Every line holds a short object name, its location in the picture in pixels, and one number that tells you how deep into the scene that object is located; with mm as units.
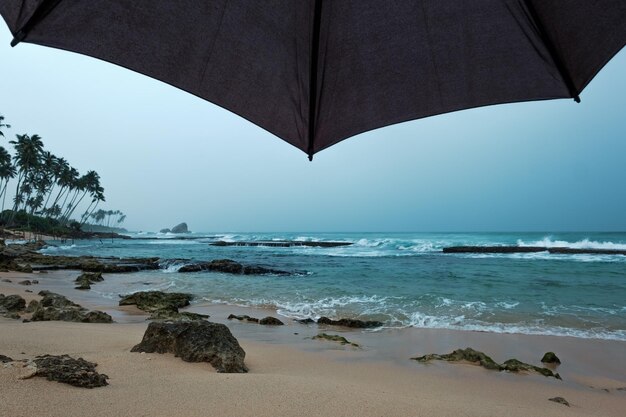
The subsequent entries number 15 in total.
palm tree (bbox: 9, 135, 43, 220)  54219
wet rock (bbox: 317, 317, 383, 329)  10031
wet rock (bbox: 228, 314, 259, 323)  10311
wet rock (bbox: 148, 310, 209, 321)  9488
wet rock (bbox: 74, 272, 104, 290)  15361
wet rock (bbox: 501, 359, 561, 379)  6359
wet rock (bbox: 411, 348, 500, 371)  6613
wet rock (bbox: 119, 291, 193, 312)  11479
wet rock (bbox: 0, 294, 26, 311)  8446
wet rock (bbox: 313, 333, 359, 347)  8039
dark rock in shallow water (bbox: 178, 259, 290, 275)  23531
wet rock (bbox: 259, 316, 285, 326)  9969
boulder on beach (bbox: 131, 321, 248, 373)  4816
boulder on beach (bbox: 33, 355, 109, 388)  3297
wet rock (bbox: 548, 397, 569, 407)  4984
